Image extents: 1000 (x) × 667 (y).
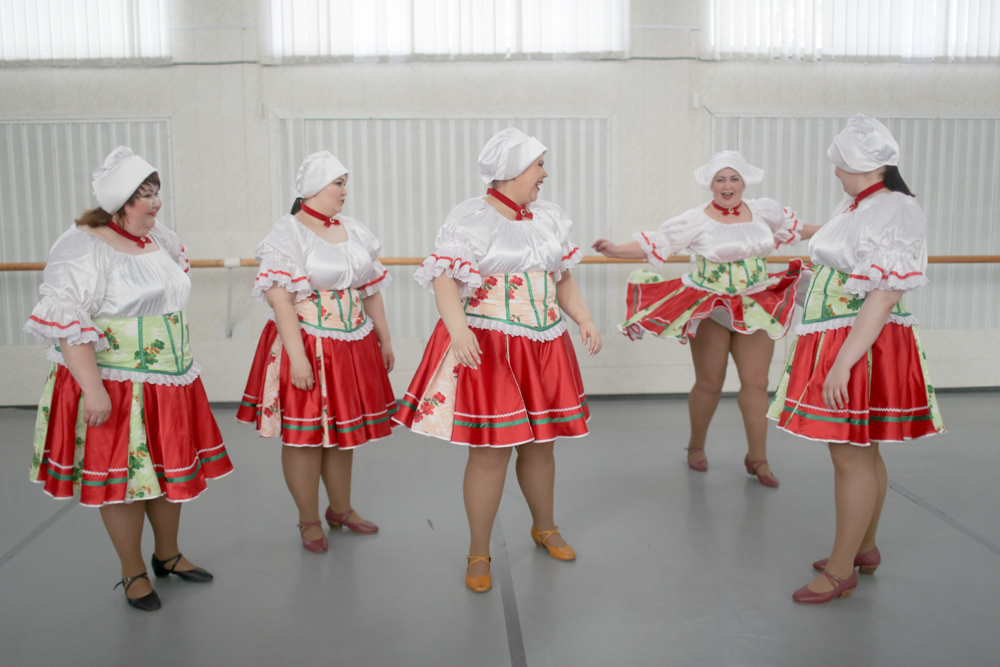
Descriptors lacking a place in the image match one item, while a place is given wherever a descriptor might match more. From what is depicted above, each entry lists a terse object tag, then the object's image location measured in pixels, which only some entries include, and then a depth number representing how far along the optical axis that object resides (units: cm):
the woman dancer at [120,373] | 197
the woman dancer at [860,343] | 194
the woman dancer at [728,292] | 316
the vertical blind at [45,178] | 480
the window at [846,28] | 490
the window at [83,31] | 471
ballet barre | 473
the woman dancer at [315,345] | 241
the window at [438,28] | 476
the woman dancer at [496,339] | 214
